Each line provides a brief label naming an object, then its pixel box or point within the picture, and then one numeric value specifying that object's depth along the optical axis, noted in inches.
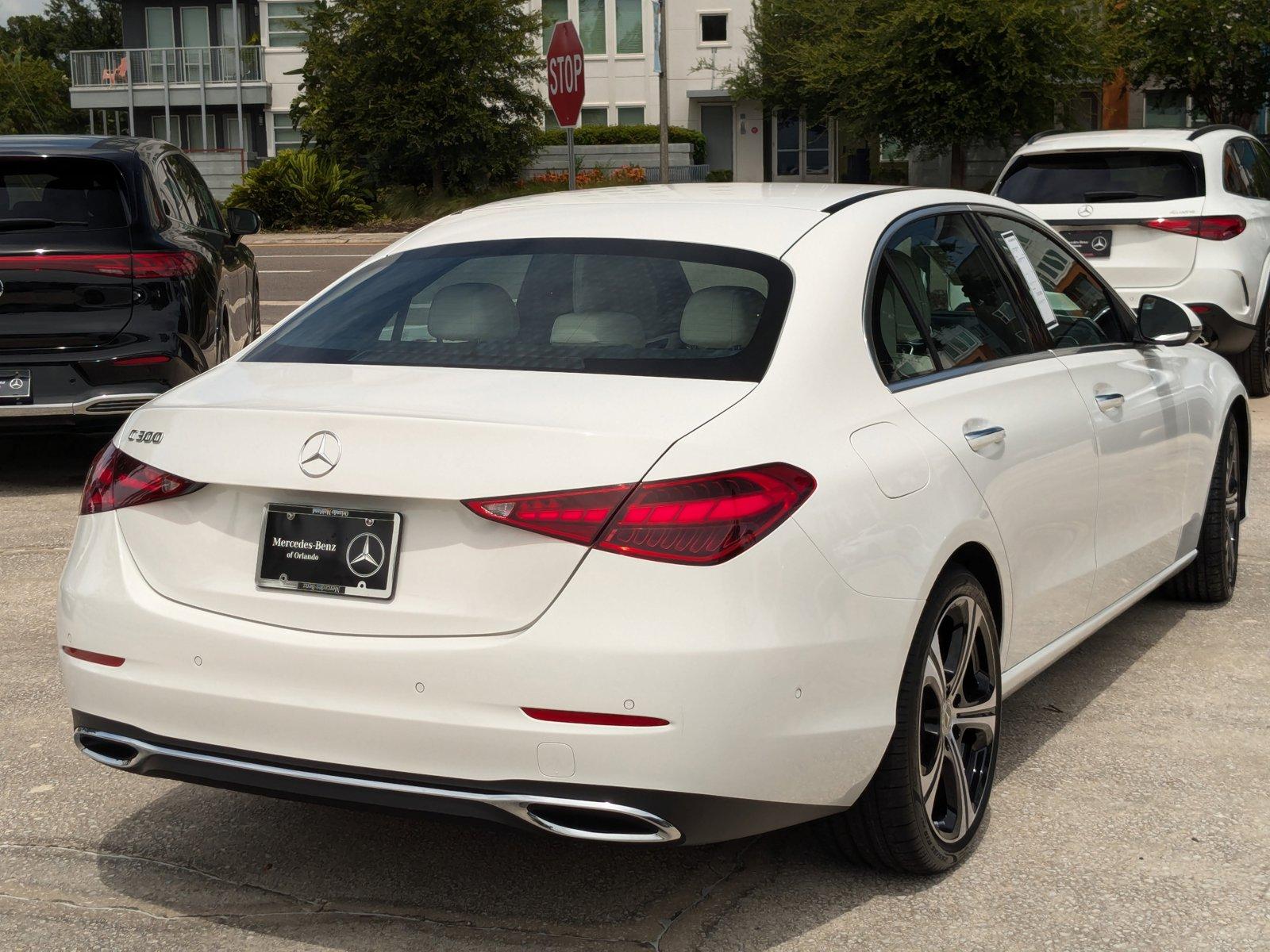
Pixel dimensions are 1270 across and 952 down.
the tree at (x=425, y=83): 1444.4
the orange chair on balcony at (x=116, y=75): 2020.2
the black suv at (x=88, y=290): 316.8
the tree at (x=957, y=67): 1298.0
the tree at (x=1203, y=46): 1360.7
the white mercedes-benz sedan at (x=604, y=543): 116.2
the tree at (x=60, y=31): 3688.5
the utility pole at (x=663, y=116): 868.0
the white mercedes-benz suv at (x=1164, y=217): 401.1
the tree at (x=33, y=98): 2891.2
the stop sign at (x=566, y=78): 504.1
